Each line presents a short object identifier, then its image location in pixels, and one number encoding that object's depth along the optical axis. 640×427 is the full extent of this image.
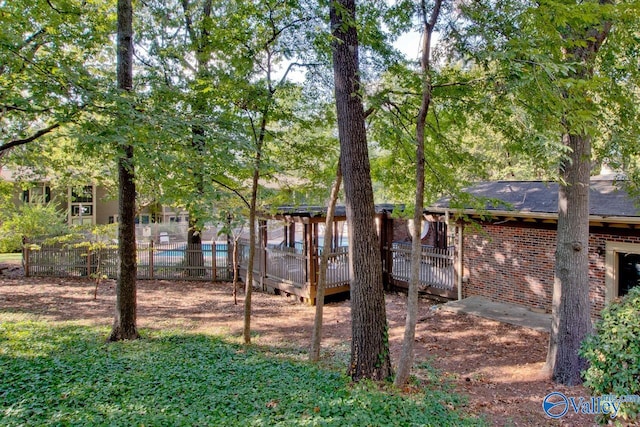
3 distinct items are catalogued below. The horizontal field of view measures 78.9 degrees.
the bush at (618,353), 3.49
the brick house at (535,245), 7.89
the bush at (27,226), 14.20
